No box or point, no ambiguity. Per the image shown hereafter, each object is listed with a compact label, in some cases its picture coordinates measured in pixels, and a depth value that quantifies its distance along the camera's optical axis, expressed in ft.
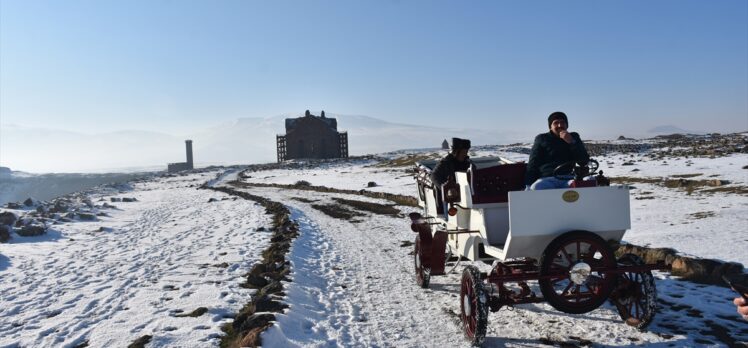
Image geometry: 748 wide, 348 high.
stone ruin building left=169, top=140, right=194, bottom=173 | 331.77
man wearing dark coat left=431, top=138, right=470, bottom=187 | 25.94
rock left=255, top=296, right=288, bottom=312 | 23.09
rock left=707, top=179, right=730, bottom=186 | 60.34
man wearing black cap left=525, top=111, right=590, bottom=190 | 20.53
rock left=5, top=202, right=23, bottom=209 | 85.55
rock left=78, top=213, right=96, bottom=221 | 69.91
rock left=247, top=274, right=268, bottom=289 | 29.43
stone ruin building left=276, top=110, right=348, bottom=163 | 264.52
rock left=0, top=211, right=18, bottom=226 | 59.62
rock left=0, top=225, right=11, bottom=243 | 50.22
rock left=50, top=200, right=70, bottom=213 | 78.18
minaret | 332.45
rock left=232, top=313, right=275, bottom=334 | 20.88
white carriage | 17.40
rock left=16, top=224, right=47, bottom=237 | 53.36
